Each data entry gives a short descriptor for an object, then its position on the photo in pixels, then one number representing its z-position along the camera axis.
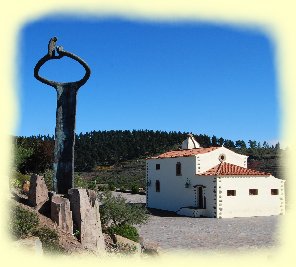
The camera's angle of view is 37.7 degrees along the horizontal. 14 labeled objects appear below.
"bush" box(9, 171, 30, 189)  14.79
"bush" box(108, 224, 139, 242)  13.97
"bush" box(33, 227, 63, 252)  9.11
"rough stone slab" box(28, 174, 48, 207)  10.80
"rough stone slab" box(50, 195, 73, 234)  10.43
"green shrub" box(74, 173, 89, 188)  17.05
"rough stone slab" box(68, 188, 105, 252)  10.51
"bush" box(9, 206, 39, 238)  9.19
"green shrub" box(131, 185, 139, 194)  50.78
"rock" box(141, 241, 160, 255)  13.24
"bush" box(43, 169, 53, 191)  15.91
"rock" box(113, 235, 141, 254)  12.06
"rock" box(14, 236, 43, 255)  8.11
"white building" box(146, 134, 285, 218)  29.05
